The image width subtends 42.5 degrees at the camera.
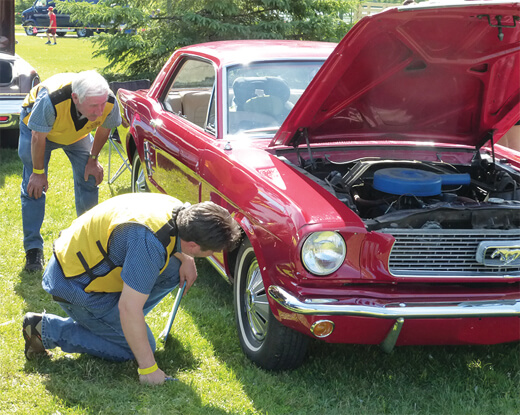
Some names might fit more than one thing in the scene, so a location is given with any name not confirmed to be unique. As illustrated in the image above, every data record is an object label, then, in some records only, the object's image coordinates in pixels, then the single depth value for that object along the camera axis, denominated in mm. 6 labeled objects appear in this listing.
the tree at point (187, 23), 10672
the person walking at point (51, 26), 28656
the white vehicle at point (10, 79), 7586
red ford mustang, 3018
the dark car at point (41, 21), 32500
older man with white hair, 4327
